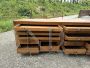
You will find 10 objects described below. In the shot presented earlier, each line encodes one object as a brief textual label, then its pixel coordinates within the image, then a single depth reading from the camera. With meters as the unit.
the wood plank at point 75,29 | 1.40
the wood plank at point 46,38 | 1.46
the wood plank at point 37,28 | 1.40
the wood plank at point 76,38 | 1.42
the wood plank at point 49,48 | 1.50
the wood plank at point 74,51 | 1.46
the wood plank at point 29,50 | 1.45
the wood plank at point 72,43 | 1.47
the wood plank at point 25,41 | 1.44
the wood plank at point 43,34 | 1.45
